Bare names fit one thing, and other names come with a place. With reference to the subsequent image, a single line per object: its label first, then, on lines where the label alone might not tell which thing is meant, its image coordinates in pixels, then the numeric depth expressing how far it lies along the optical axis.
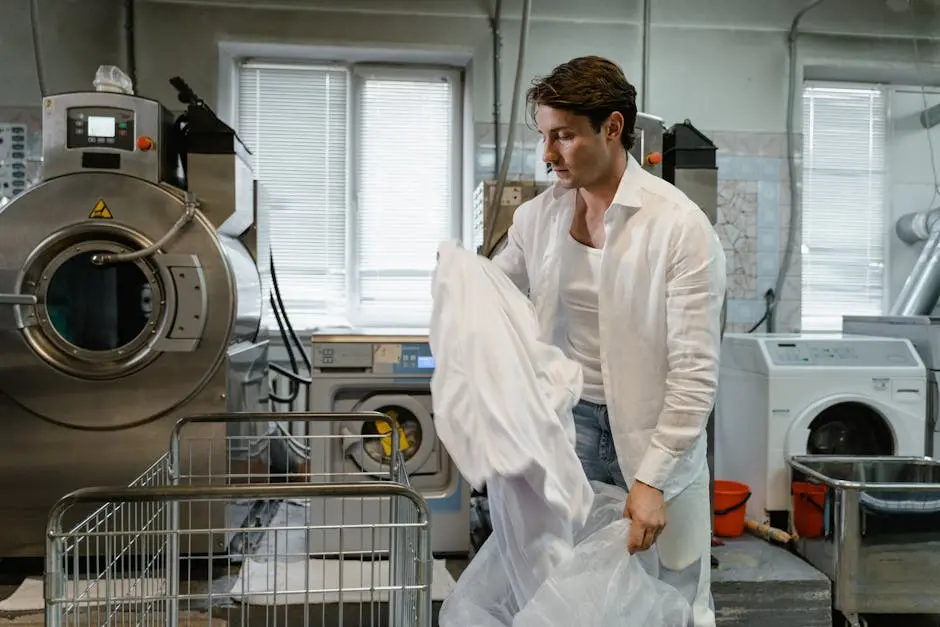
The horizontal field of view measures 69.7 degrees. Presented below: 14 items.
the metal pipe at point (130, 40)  3.21
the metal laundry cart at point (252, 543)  0.94
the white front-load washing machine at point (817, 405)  2.54
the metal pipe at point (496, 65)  3.33
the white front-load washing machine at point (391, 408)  2.39
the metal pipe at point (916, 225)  3.53
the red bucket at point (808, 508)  2.38
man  1.21
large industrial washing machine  2.19
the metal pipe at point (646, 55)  3.39
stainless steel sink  2.19
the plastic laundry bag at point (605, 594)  1.13
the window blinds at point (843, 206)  3.73
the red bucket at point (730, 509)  2.54
